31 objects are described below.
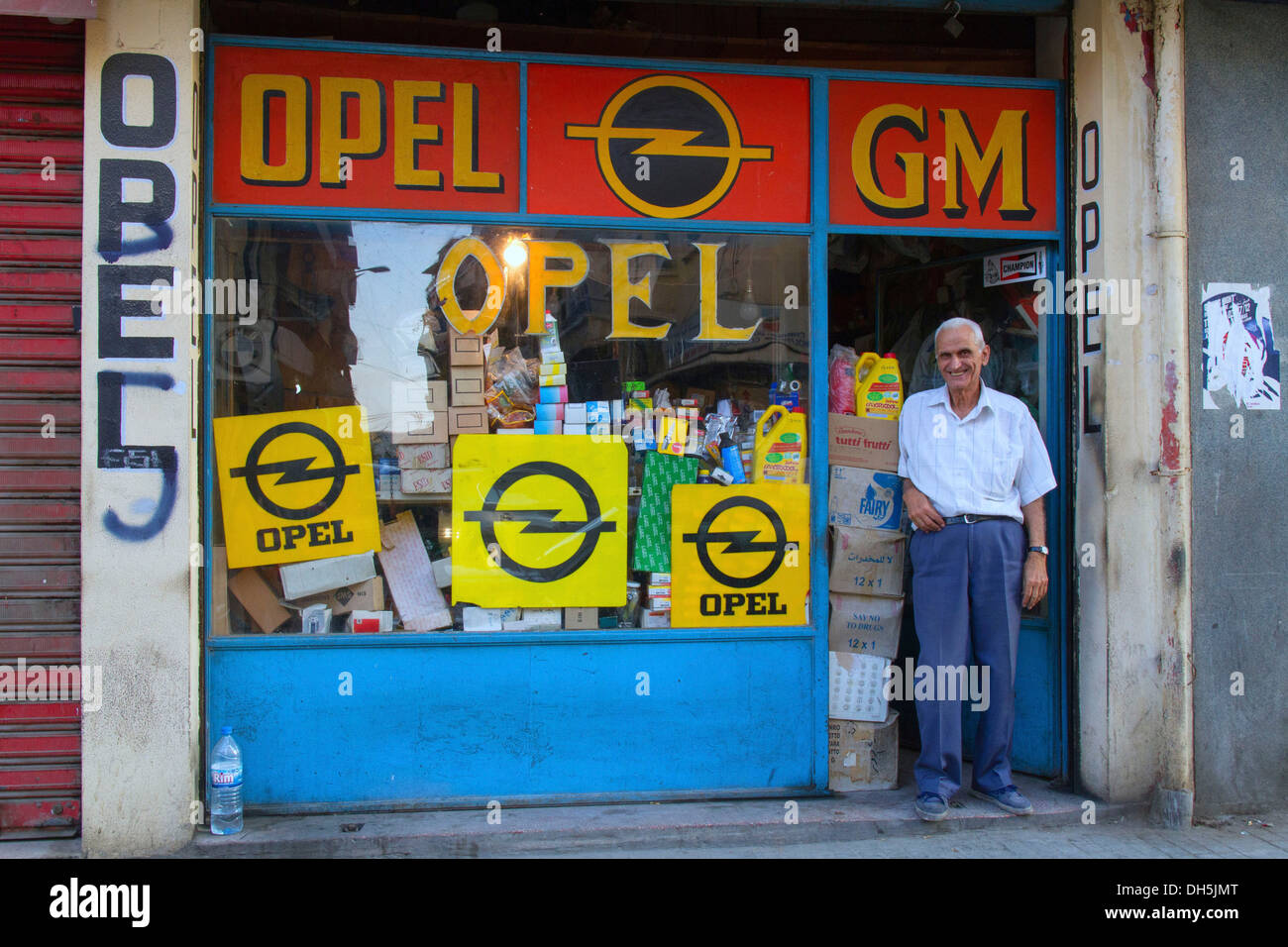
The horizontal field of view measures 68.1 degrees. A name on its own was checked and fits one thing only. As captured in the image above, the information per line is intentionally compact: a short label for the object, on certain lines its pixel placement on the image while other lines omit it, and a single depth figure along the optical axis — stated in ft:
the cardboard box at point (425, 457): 14.52
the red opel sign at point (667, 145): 14.51
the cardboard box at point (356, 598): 14.37
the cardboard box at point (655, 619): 14.74
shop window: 14.16
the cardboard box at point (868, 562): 15.28
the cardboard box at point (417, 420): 14.52
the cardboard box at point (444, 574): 14.52
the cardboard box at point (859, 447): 15.37
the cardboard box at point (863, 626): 15.39
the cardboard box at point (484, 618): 14.44
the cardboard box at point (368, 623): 14.34
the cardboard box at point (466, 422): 14.56
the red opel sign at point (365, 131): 13.89
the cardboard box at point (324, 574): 14.28
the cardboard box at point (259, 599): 14.06
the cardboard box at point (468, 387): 14.62
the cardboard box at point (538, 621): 14.48
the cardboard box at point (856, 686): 15.12
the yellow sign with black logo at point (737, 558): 14.74
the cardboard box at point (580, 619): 14.55
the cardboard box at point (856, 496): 15.34
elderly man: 14.28
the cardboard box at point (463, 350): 14.67
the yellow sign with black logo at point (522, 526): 14.44
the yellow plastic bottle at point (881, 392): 15.55
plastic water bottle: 13.10
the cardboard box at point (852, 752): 15.06
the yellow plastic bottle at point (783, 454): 15.11
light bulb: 14.67
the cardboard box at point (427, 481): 14.53
